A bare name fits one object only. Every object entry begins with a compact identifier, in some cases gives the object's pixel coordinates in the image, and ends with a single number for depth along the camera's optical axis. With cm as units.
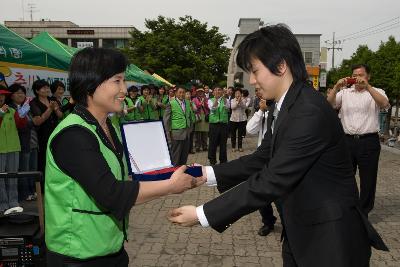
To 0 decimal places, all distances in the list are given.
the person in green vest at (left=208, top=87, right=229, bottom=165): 1106
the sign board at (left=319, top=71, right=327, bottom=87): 3082
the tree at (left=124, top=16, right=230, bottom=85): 3378
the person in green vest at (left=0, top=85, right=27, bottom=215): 625
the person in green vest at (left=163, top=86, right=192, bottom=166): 1032
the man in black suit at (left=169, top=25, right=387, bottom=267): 204
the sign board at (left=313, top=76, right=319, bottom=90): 2750
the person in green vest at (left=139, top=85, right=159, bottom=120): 1170
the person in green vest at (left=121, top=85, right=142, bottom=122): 1094
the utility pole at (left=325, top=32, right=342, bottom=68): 7069
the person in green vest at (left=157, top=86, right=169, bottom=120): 1275
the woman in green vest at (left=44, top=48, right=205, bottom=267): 193
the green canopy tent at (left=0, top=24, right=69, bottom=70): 641
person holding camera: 591
